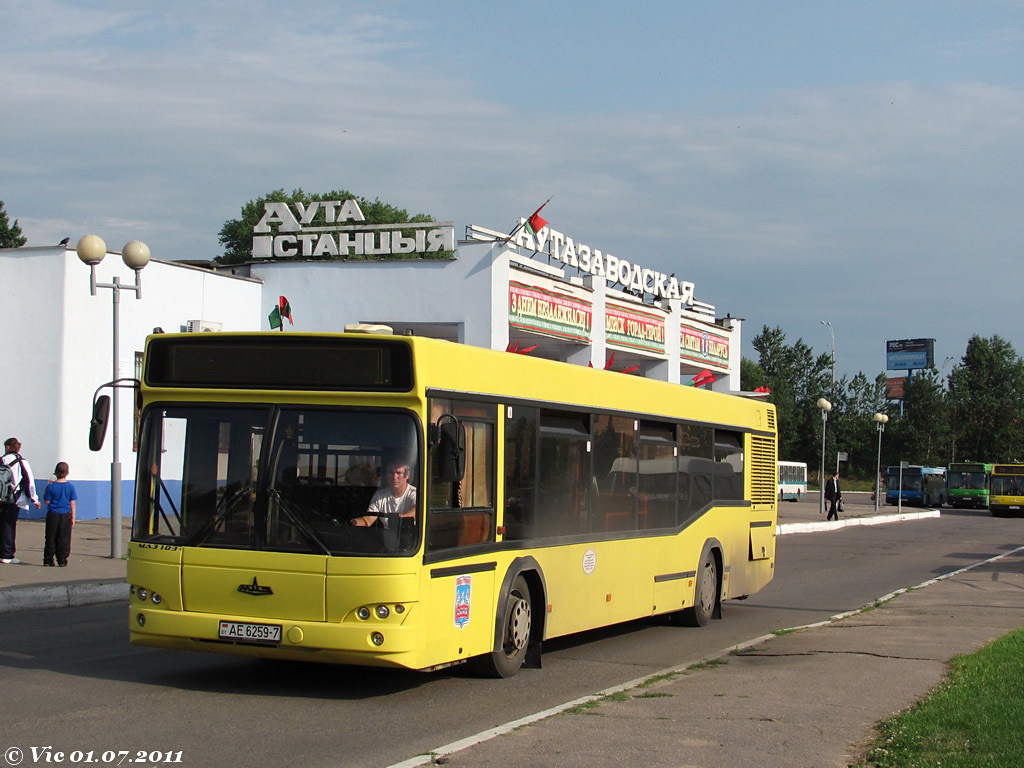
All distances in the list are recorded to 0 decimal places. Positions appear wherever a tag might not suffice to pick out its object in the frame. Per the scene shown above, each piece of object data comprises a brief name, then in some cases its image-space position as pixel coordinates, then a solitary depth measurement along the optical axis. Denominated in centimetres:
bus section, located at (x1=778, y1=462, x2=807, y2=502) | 7055
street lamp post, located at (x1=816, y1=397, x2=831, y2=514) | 4953
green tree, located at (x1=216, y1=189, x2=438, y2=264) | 8181
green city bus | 7600
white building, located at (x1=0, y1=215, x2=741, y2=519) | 2820
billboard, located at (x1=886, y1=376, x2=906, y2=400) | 9962
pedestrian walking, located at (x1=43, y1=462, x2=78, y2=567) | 1784
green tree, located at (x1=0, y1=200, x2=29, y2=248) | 6706
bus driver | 845
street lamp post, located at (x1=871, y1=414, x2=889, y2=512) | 5700
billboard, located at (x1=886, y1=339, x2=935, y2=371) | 13238
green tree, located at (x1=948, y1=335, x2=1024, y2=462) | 10919
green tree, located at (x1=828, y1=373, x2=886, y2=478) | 10188
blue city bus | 7912
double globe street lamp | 1964
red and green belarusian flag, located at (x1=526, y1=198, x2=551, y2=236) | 3647
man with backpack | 1736
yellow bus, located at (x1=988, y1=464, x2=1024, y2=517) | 6406
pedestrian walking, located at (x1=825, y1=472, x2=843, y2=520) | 4581
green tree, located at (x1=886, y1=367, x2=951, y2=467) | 9594
